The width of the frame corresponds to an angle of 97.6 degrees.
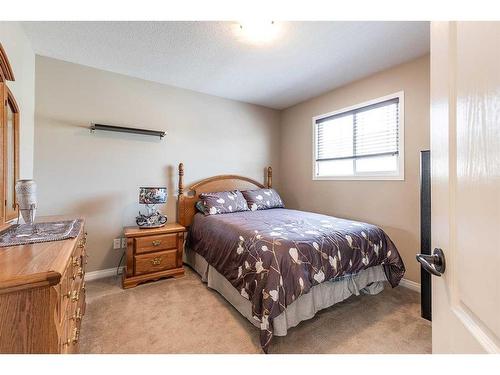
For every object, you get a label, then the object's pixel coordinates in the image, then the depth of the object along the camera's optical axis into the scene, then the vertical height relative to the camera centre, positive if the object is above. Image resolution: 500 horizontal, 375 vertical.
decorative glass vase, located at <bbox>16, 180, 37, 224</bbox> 1.29 -0.05
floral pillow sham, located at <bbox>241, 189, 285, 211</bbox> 3.21 -0.15
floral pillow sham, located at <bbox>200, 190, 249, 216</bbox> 2.84 -0.18
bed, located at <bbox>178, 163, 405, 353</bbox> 1.47 -0.60
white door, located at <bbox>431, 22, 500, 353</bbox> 0.40 +0.01
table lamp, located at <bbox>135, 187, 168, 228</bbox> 2.50 -0.15
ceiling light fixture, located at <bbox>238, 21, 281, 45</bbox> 1.79 +1.36
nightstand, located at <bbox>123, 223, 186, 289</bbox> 2.31 -0.72
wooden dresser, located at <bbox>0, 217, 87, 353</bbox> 0.62 -0.34
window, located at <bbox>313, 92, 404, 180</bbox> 2.51 +0.62
